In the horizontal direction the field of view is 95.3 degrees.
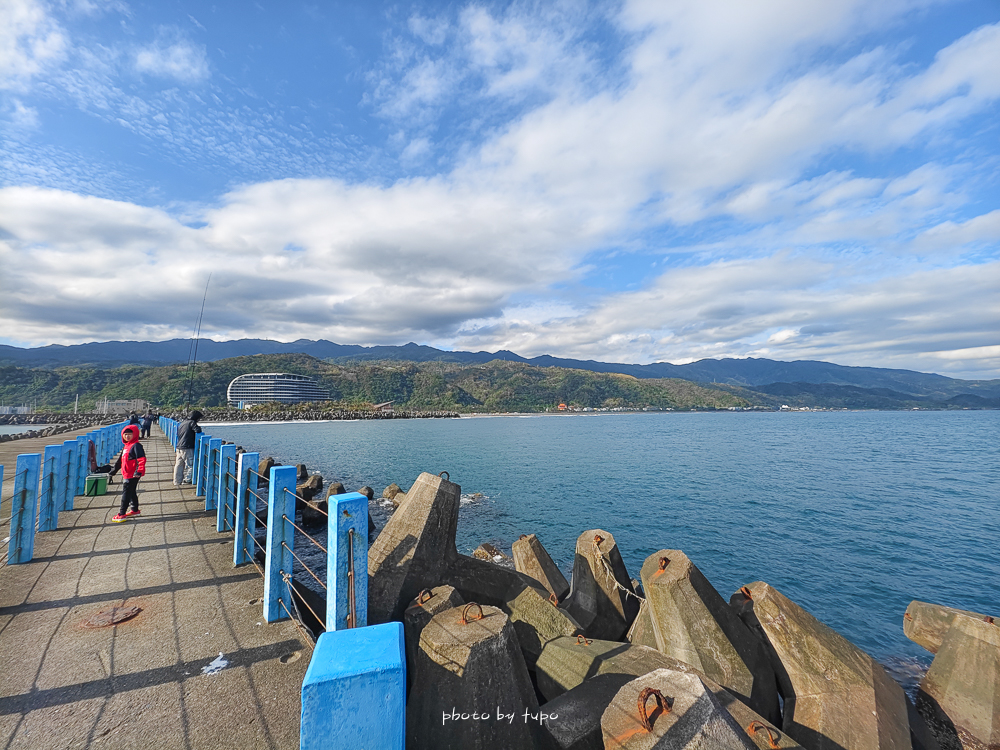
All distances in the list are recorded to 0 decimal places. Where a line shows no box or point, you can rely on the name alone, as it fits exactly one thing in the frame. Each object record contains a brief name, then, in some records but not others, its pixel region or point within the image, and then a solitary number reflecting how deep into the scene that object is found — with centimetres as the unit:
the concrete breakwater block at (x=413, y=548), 580
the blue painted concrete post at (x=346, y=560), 322
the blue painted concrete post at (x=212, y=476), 932
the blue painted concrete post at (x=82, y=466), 1201
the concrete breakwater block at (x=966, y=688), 554
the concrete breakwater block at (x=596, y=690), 392
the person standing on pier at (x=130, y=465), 858
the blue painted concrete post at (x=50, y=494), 786
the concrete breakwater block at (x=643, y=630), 664
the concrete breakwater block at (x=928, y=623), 683
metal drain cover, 464
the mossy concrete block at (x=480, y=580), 651
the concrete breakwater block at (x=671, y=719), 308
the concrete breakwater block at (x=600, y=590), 780
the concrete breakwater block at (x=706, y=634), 554
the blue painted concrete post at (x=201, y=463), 1088
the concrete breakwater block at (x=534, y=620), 578
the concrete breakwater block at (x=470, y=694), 371
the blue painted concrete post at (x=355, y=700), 171
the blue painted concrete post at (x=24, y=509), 625
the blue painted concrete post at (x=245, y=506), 595
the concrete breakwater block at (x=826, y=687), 464
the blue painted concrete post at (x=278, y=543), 459
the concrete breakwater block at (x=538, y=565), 894
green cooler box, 1169
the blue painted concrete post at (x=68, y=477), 915
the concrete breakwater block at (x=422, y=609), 440
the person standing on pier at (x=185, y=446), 1227
